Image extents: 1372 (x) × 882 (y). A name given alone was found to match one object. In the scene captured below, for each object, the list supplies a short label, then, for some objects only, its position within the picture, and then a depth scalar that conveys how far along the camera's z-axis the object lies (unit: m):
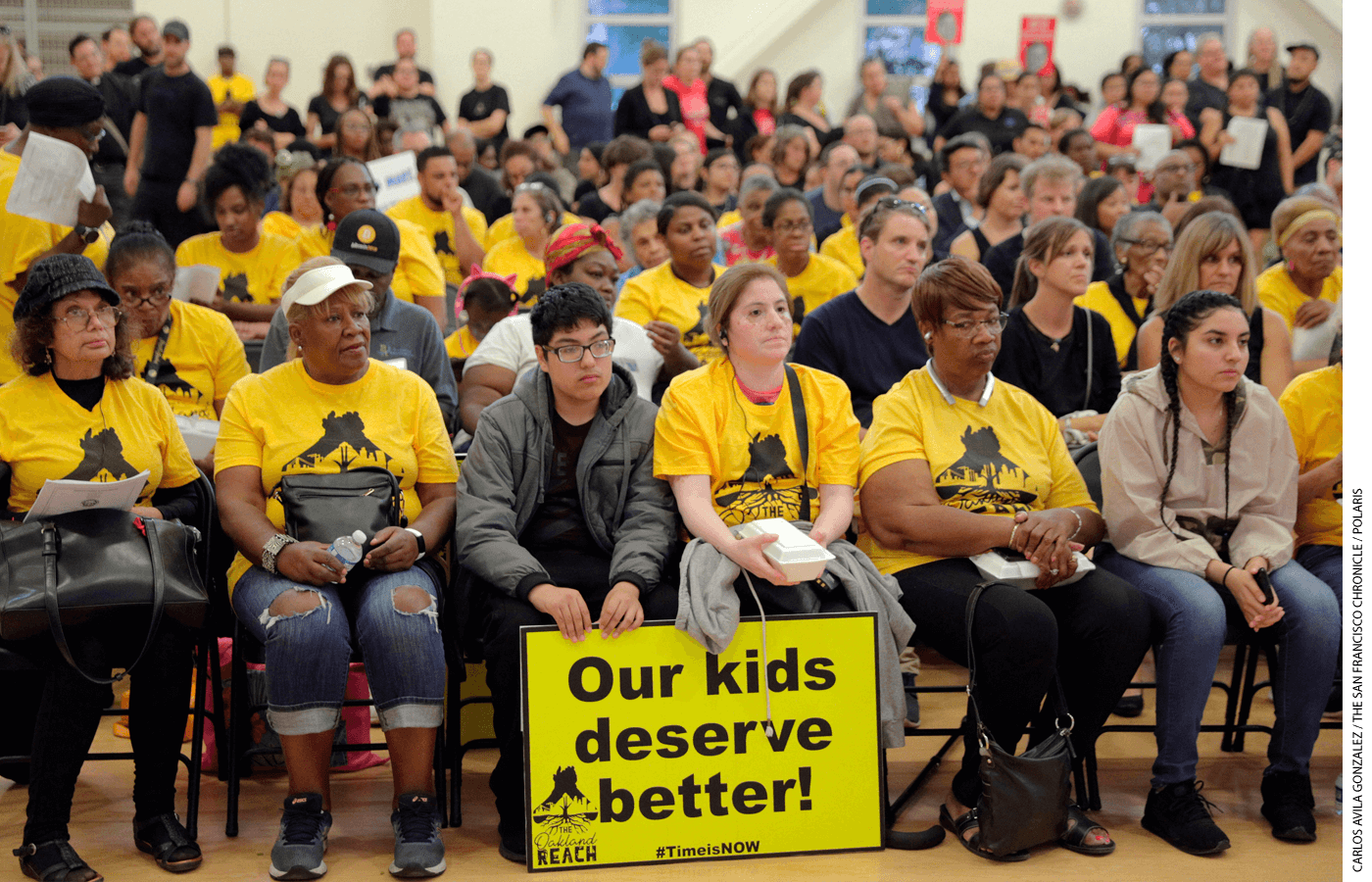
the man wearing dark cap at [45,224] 3.84
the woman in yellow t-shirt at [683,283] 4.40
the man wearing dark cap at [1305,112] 9.33
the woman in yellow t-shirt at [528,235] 5.62
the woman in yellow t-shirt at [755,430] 3.03
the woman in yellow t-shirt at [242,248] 4.51
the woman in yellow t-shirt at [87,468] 2.68
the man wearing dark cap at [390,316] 3.88
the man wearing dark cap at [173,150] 6.55
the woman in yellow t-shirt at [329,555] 2.73
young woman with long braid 2.98
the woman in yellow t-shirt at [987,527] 2.90
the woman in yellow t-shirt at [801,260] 4.95
